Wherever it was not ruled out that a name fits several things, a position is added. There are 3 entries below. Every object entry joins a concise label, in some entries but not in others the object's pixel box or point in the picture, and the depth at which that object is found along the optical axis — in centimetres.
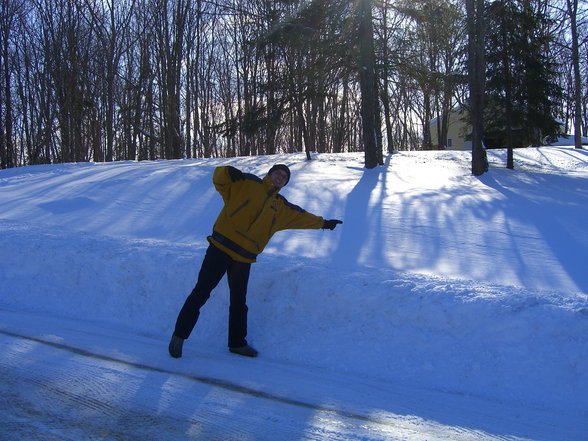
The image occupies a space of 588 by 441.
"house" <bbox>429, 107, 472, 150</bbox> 5317
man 485
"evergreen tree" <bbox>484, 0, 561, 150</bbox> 1809
